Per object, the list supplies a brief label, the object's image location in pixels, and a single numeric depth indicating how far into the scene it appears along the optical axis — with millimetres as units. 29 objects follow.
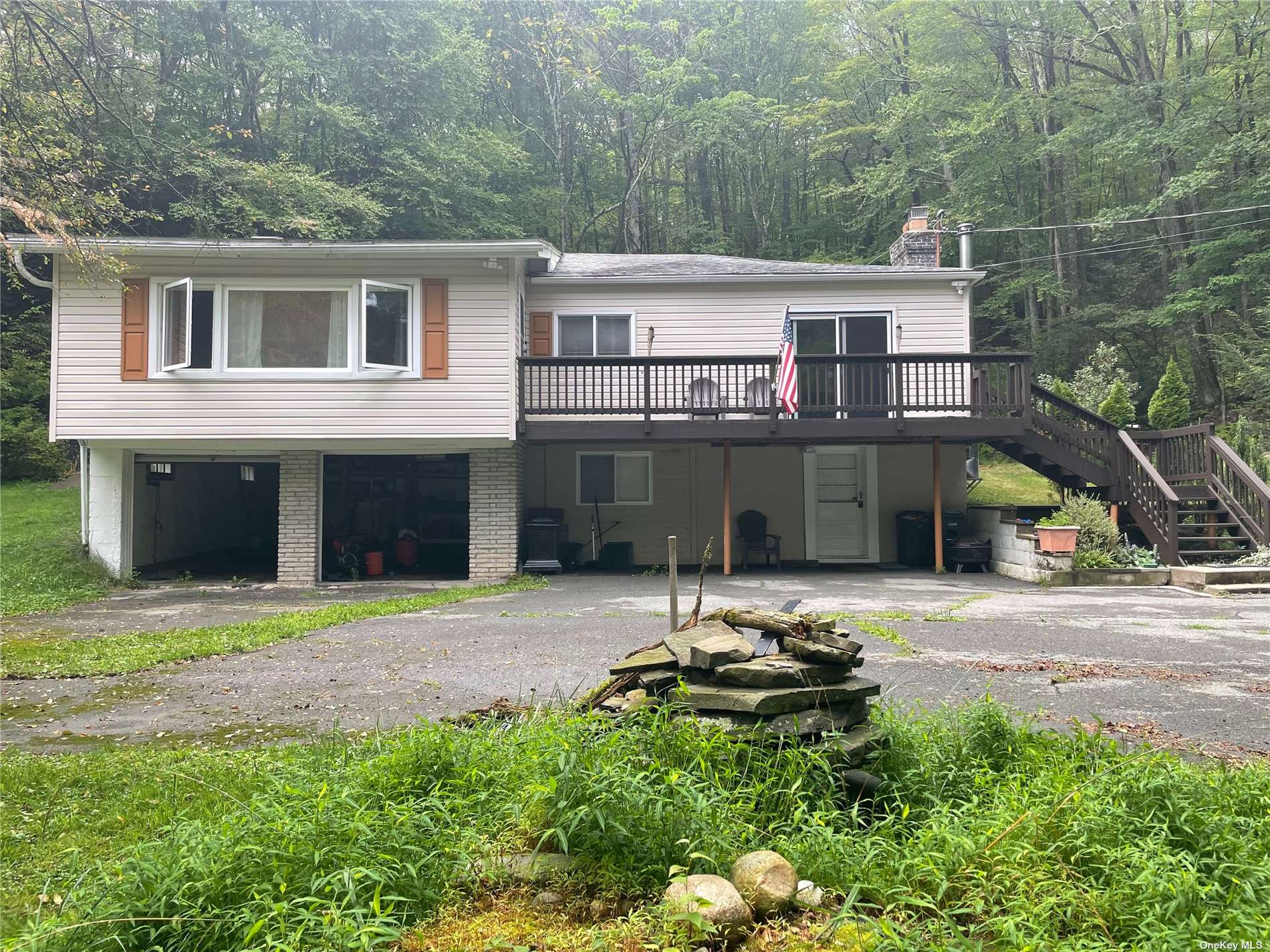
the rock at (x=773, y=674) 3418
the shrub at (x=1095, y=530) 11586
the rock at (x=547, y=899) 2678
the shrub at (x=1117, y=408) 16516
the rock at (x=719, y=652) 3518
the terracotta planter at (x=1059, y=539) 11172
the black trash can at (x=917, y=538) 14000
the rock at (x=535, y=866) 2764
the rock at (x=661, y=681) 3826
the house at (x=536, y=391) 12195
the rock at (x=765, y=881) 2549
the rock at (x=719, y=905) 2436
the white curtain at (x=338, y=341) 12445
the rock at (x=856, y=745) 3346
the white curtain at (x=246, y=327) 12328
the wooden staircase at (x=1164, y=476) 11695
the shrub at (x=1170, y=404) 17141
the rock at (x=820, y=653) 3492
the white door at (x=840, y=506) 15016
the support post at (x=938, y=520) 12914
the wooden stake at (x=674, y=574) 4582
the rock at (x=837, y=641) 3615
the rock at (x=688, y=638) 3735
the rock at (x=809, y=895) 2588
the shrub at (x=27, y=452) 15555
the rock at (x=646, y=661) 3898
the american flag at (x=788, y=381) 11852
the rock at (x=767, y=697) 3344
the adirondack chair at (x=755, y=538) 14453
